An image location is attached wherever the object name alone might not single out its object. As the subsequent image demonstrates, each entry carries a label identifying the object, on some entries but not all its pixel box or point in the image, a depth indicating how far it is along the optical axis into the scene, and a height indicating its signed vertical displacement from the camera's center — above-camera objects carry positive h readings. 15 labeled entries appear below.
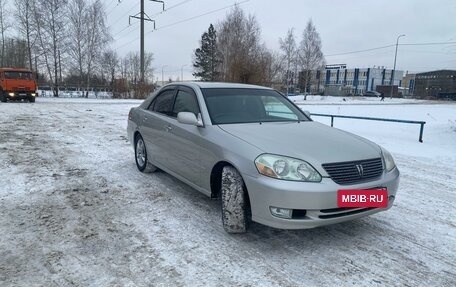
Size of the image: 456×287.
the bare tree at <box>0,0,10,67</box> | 39.41 +6.59
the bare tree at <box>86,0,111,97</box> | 39.25 +6.15
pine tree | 60.38 +6.35
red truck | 23.64 -0.05
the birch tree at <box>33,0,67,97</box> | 35.94 +5.89
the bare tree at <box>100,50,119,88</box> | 43.84 +3.19
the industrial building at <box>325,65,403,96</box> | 105.56 +6.00
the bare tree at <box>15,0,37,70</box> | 36.16 +6.86
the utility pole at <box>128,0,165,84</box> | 29.85 +4.79
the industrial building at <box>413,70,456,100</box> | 89.25 +4.05
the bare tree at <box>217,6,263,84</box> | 39.75 +6.76
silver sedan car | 3.02 -0.66
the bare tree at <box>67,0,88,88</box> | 38.03 +5.75
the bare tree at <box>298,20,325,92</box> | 55.41 +6.68
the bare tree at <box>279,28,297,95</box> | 56.16 +7.01
